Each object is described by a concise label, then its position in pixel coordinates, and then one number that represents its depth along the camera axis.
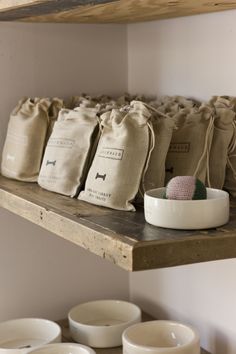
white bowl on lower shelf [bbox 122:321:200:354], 1.76
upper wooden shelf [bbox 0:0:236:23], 1.56
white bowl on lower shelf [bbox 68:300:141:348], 1.91
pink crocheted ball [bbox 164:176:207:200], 1.36
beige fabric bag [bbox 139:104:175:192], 1.53
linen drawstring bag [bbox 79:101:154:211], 1.50
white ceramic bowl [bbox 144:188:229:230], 1.34
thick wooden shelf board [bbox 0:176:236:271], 1.27
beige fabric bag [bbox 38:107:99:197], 1.65
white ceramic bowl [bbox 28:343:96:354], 1.79
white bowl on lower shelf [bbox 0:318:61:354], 1.94
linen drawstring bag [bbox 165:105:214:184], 1.57
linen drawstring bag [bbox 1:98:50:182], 1.84
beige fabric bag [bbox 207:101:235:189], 1.59
